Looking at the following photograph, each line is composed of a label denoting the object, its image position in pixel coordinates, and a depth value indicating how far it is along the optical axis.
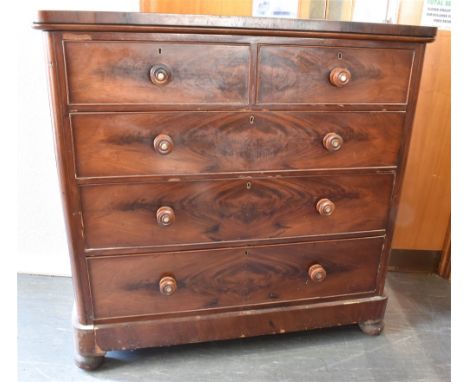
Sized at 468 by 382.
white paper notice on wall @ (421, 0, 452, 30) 1.58
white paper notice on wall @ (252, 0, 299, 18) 1.54
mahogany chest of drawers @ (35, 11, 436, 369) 1.04
